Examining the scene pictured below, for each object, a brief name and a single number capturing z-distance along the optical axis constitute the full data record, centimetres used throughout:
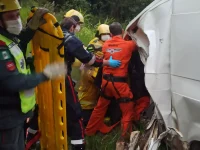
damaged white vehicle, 336
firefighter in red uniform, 506
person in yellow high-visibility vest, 302
